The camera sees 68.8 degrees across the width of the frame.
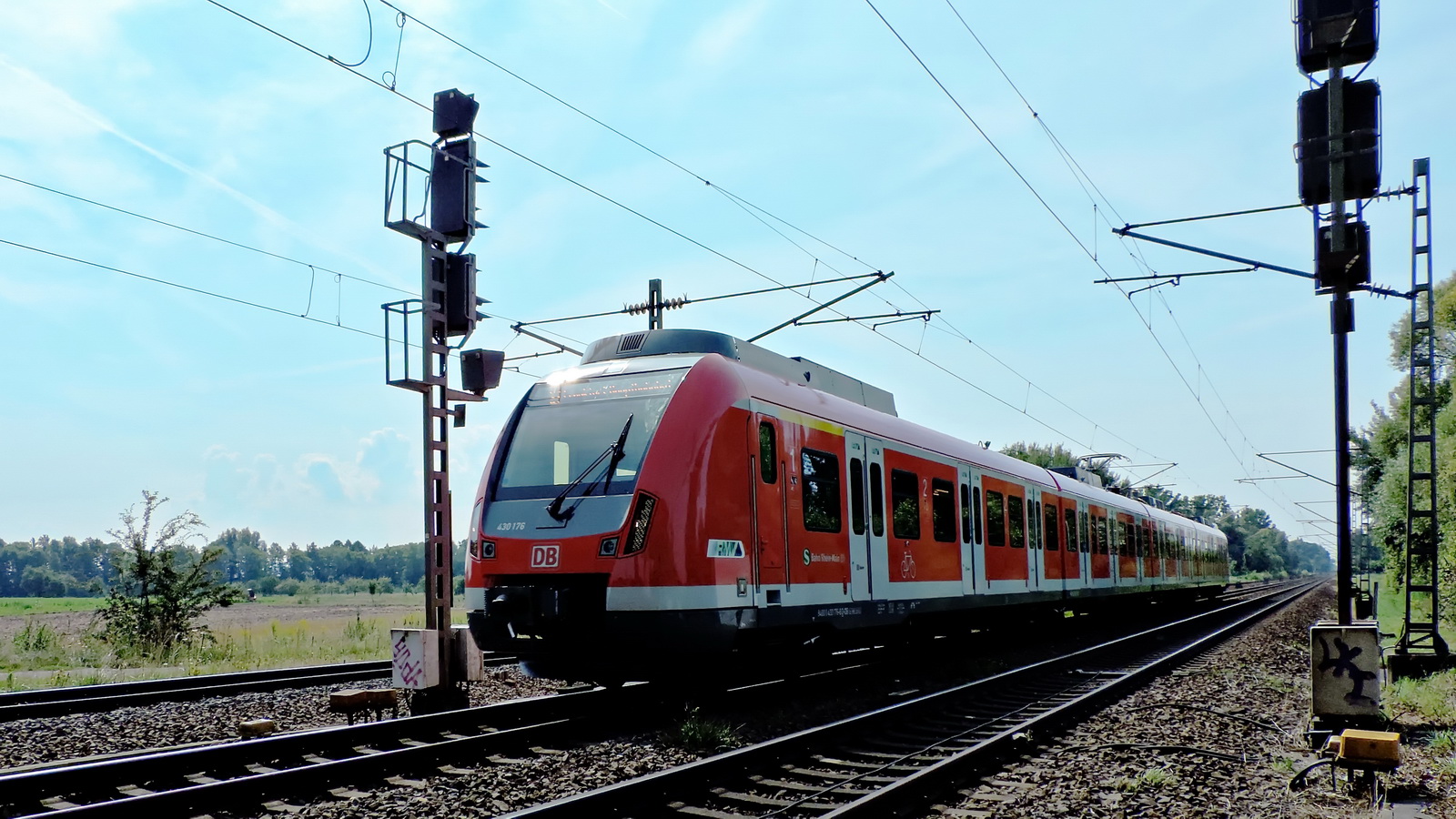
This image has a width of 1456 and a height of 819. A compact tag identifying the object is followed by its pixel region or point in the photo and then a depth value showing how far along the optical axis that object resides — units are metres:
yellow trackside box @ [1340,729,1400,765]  6.82
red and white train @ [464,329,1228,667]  9.16
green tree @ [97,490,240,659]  18.52
